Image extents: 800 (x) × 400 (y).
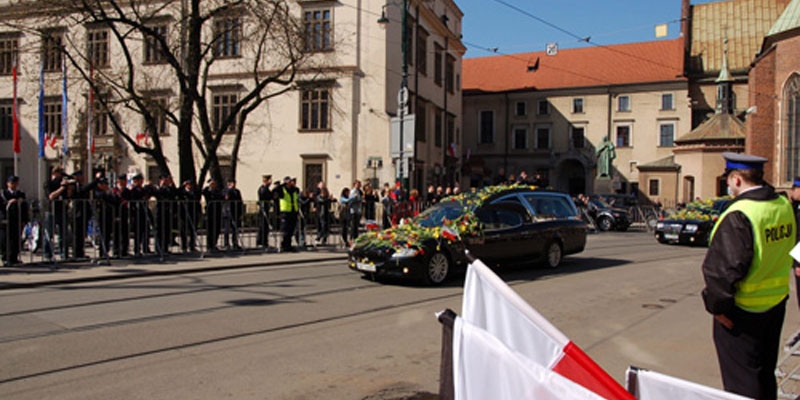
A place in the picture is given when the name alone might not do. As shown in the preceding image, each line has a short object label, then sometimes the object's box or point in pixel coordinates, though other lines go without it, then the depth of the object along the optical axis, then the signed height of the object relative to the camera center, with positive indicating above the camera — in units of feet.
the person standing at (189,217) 48.65 -1.85
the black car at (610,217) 94.53 -3.30
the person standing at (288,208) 52.95 -1.19
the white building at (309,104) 100.01 +15.13
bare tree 65.72 +17.98
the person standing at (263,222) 53.01 -2.40
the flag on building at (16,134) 74.55 +7.09
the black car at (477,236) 34.91 -2.51
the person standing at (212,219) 50.08 -2.05
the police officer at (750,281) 11.89 -1.64
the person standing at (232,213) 51.06 -1.57
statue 154.03 +9.18
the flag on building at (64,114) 78.02 +10.53
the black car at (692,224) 65.77 -3.00
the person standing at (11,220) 39.55 -1.75
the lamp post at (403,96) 65.00 +10.19
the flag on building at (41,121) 76.32 +8.95
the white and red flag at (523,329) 6.42 -1.54
